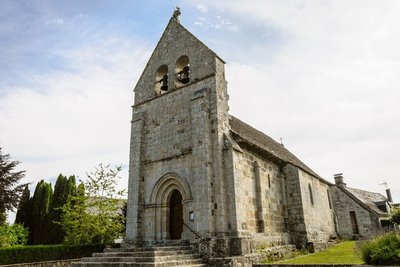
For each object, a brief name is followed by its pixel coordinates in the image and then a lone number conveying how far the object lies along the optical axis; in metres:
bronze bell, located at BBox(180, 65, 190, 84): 15.97
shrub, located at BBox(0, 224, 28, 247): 19.30
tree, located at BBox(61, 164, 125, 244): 19.52
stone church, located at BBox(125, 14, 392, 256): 12.41
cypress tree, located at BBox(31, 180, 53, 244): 25.42
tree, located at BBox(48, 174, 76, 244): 24.64
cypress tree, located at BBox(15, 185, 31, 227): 27.34
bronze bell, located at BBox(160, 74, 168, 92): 16.86
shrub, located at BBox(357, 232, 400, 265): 7.87
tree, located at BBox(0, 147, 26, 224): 21.62
